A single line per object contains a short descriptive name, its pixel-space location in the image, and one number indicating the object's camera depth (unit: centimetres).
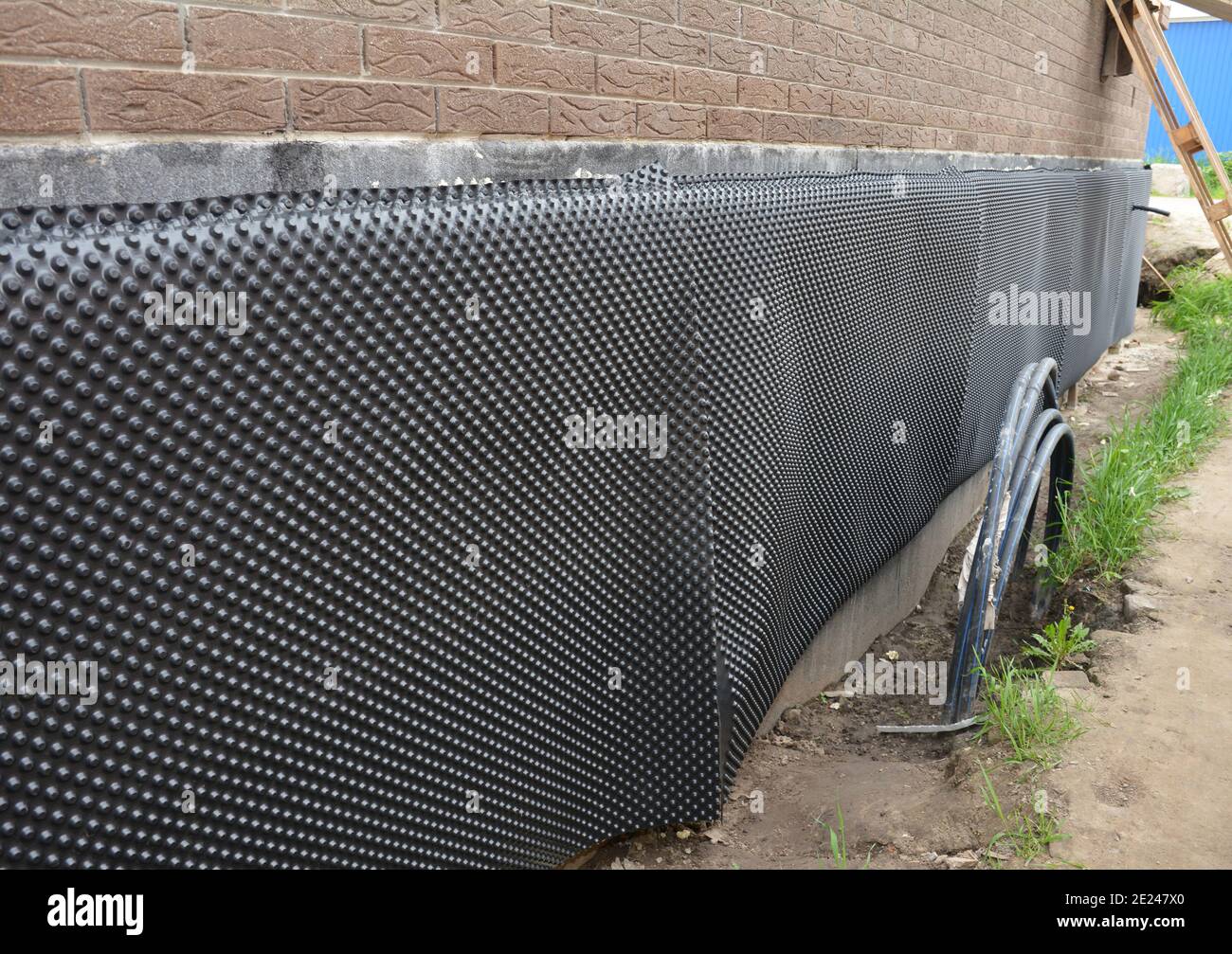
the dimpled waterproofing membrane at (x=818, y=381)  248
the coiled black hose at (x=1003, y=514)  323
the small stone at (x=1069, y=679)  316
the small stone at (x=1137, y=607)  374
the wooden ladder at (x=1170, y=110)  729
